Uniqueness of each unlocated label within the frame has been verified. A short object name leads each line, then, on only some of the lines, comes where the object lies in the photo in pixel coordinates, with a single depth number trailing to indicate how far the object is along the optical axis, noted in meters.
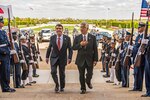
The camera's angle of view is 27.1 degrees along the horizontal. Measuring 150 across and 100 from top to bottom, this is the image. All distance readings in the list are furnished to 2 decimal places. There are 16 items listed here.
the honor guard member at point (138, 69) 8.26
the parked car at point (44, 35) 39.65
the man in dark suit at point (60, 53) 8.28
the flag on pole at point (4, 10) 9.35
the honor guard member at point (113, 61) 11.20
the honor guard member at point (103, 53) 14.22
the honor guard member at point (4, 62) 8.01
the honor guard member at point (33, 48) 12.02
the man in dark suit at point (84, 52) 7.90
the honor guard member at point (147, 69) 7.46
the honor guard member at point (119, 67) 10.26
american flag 8.49
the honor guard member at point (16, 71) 9.71
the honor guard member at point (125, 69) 9.69
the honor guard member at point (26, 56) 10.24
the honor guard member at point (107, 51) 12.85
